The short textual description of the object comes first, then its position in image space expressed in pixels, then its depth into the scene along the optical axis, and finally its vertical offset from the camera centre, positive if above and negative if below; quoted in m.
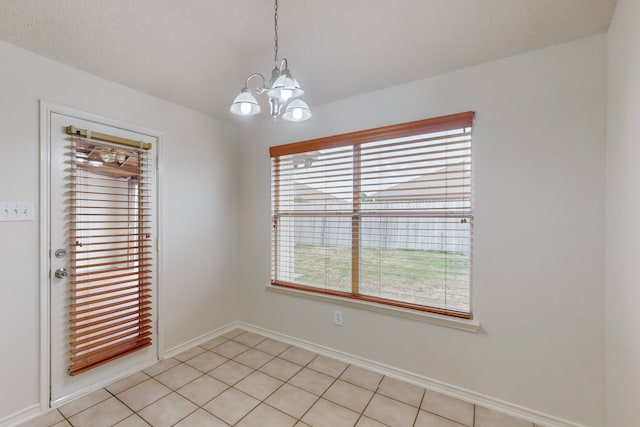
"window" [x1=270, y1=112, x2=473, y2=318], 2.11 -0.02
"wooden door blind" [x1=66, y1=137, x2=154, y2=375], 2.04 -0.31
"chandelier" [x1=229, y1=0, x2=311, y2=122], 1.34 +0.58
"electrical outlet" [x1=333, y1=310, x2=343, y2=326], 2.58 -0.96
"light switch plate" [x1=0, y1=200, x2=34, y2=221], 1.74 +0.00
